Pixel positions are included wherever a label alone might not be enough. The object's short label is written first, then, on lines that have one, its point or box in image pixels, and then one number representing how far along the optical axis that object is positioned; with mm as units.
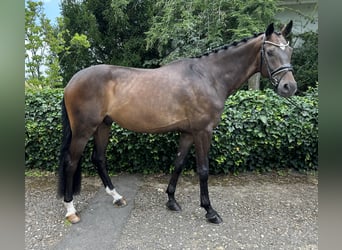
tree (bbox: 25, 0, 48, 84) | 5836
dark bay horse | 2717
